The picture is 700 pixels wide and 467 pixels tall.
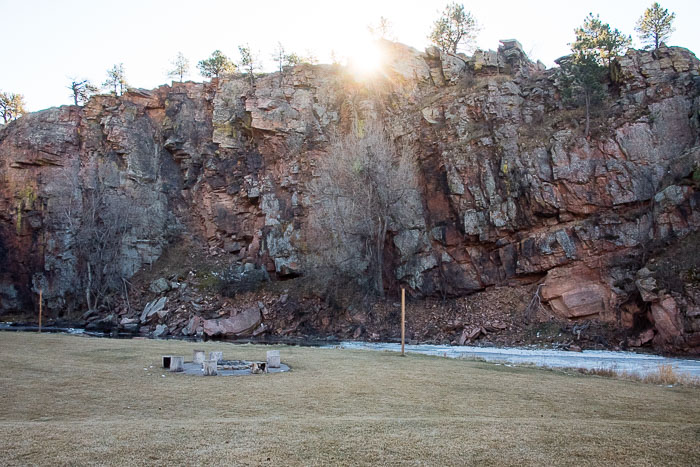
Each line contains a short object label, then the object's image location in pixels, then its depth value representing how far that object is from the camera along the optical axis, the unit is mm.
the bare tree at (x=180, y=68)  63188
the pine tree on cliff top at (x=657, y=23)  36094
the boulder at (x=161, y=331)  35844
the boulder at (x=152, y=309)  39062
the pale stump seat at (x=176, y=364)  13908
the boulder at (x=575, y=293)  28781
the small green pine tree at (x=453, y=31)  50500
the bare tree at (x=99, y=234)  44344
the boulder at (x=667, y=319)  23542
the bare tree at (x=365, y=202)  35969
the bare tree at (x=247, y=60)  55781
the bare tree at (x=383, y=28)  52312
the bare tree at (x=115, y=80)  59031
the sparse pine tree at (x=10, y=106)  64250
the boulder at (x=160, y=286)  42844
